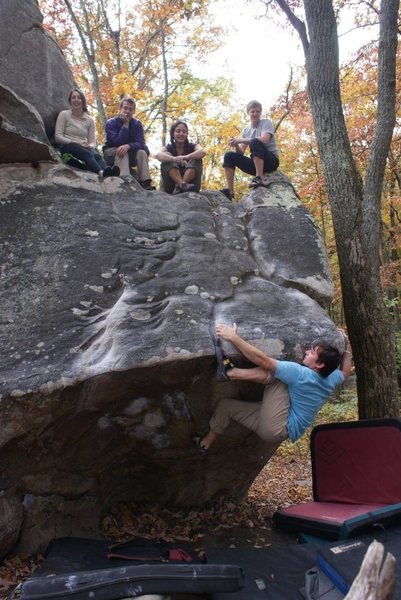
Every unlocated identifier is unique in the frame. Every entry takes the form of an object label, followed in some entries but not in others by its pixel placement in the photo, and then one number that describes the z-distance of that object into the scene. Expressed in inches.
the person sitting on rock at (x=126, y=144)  255.1
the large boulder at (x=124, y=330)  140.9
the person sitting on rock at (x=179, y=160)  242.1
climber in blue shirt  143.6
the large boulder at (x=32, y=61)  231.0
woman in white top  227.6
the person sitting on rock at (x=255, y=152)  236.5
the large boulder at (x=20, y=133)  189.6
